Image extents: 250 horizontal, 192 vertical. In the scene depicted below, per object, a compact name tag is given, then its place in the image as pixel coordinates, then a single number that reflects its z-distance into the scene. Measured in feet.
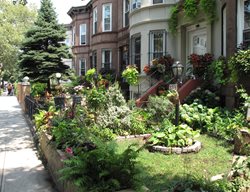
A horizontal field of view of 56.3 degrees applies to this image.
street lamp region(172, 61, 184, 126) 17.58
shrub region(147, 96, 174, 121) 21.33
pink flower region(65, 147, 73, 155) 11.56
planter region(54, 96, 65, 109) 23.60
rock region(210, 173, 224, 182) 10.41
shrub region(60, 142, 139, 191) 8.80
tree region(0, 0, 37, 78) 96.22
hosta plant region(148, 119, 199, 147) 15.68
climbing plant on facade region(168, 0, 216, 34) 27.52
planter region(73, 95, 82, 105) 23.98
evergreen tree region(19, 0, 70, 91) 40.78
